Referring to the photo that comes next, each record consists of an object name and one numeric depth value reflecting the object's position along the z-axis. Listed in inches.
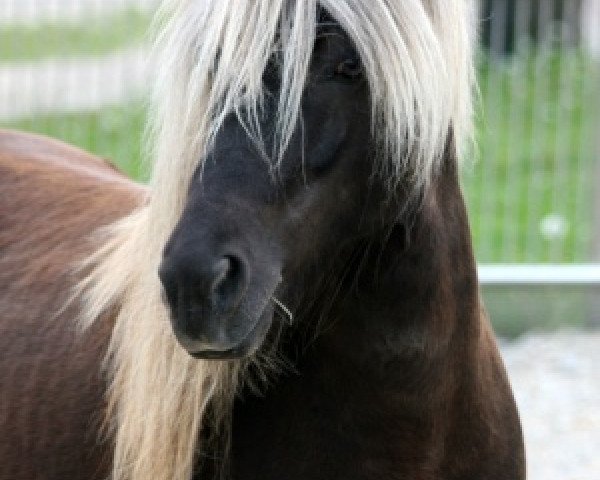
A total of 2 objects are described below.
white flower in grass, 626.5
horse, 190.9
